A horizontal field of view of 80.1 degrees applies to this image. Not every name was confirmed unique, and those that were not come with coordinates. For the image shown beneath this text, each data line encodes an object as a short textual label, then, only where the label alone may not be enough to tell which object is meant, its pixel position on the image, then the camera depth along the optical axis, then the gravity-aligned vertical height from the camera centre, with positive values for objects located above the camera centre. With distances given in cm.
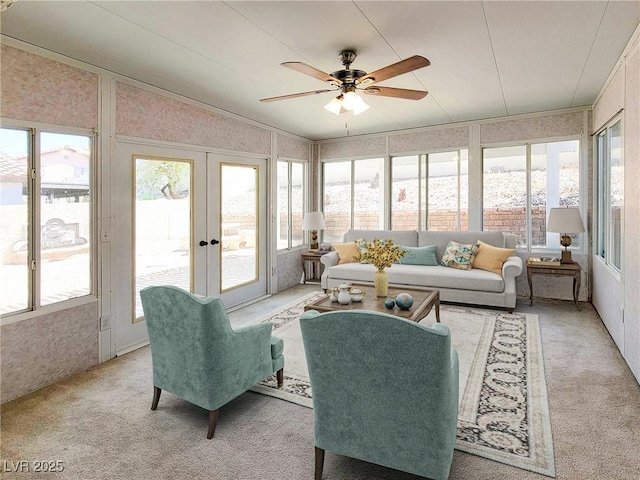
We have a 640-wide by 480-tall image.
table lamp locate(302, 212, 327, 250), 615 +24
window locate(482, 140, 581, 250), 518 +70
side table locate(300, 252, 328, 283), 628 -47
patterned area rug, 208 -109
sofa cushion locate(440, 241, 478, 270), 508 -26
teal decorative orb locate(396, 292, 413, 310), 330 -57
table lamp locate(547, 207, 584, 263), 462 +19
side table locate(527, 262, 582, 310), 465 -43
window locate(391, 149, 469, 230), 588 +72
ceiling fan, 257 +115
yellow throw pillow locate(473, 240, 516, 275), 486 -27
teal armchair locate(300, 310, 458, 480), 152 -65
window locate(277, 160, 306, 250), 611 +58
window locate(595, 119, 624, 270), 362 +46
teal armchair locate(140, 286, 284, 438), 214 -67
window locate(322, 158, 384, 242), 655 +72
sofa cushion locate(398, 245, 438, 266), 541 -28
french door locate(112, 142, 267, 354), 362 +11
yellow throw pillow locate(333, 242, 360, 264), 575 -22
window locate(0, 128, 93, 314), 275 +15
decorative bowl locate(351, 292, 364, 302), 352 -56
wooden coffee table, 329 -63
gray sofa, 462 -49
